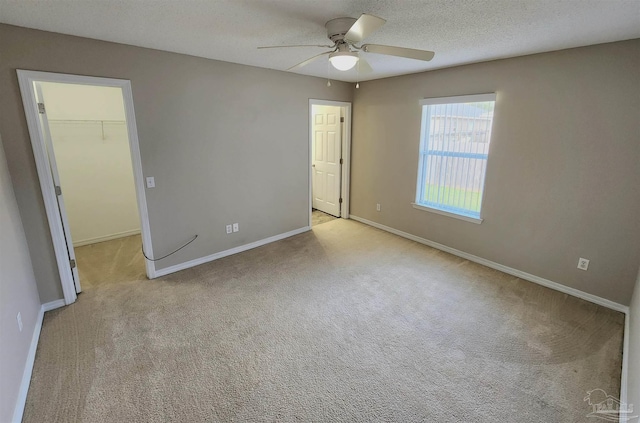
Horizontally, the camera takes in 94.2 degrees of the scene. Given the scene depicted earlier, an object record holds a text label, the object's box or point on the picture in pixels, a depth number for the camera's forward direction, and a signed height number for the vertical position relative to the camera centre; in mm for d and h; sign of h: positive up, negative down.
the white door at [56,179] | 2573 -364
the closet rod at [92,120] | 3946 +250
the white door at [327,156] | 5254 -288
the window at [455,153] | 3531 -153
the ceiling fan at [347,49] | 2027 +628
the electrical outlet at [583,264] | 2928 -1173
